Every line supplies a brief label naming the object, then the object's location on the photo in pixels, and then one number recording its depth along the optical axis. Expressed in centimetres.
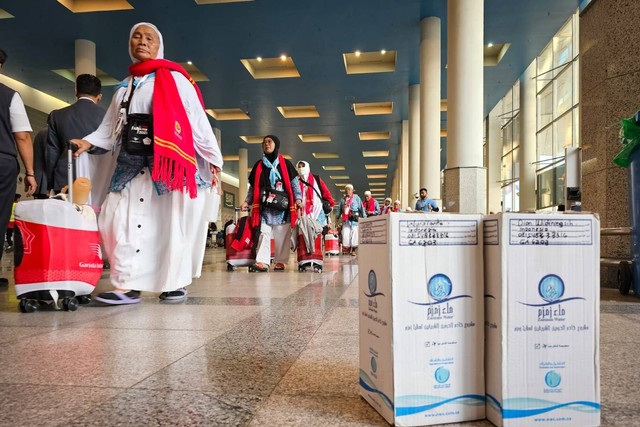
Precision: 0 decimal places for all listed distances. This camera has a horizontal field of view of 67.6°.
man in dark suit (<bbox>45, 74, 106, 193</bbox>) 485
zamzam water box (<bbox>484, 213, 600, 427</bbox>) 132
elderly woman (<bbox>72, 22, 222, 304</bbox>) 370
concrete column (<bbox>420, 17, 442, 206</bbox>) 1375
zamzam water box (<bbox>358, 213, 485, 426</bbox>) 133
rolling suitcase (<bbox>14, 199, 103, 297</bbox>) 330
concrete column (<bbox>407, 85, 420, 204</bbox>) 1906
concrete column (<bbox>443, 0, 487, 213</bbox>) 962
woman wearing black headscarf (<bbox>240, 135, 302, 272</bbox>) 732
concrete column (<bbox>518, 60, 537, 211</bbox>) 1912
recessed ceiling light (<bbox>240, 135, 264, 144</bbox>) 2953
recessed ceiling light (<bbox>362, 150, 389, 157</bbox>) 3536
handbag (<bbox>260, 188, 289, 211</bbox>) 718
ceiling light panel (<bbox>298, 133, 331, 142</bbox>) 2989
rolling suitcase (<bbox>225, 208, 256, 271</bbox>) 760
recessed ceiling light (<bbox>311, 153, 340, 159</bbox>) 3562
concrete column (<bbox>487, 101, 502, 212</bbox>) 2539
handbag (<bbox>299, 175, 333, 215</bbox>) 886
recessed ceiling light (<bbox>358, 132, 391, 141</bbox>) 3001
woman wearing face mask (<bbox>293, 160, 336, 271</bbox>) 754
